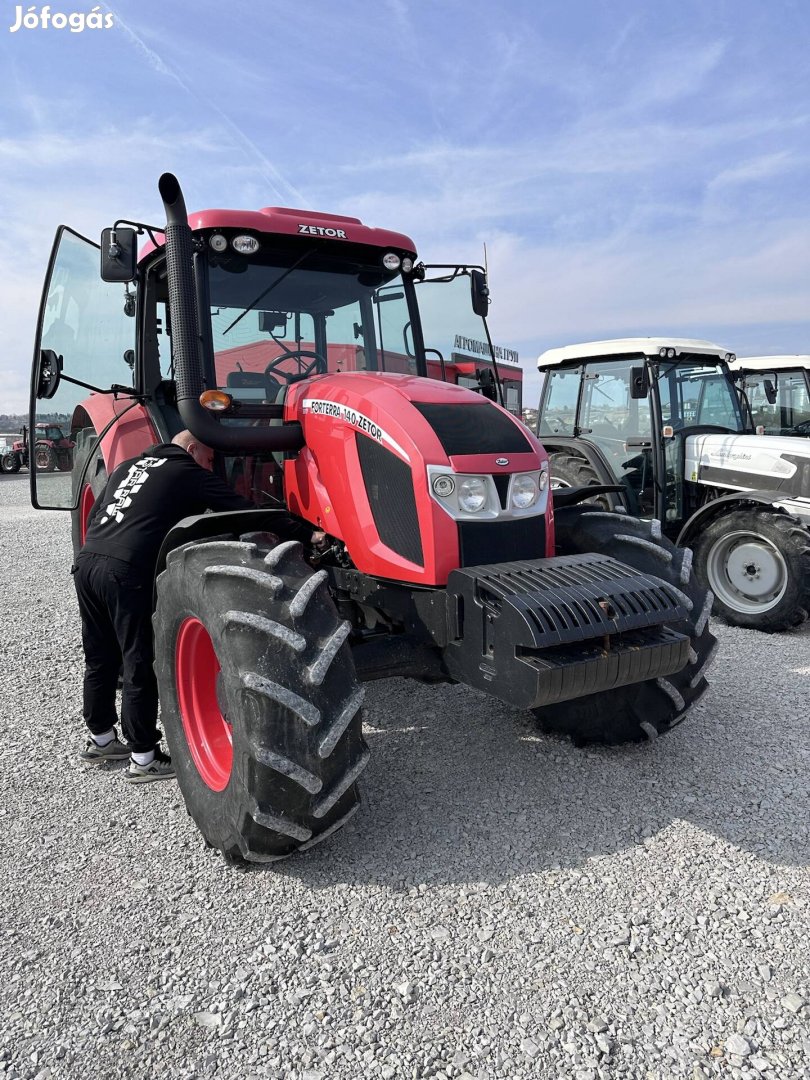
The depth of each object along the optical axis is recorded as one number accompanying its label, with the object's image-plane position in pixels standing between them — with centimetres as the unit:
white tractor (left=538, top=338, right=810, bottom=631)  583
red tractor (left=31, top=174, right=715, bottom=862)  243
